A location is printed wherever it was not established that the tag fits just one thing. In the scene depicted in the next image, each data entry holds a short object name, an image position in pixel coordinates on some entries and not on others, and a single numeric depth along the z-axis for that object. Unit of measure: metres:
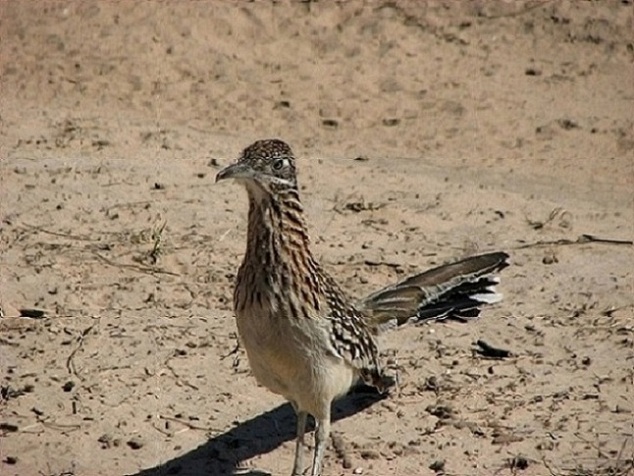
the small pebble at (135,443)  13.66
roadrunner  12.41
